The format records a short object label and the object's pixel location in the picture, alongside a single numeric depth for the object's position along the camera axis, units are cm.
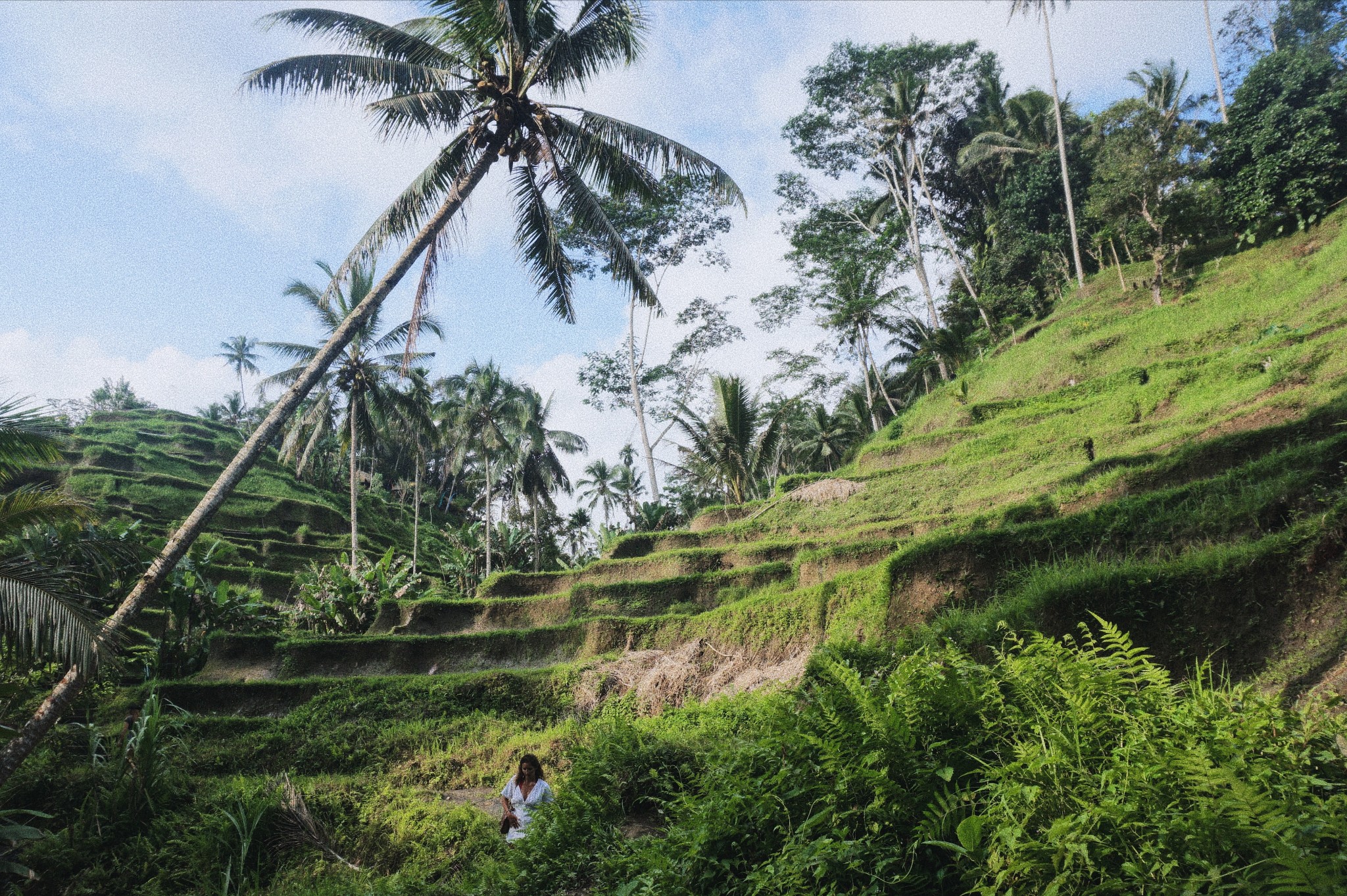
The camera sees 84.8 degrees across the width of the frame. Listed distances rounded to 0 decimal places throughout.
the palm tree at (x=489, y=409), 3075
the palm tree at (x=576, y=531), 3909
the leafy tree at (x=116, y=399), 5088
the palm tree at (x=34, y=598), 696
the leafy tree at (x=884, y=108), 2795
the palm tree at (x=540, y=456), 3170
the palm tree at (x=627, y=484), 4034
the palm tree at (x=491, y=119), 1037
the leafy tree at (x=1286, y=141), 1912
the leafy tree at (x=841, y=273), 2630
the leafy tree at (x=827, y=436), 3225
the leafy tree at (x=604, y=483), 4112
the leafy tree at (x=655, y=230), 2656
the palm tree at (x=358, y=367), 2311
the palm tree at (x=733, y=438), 2059
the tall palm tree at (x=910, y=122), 2755
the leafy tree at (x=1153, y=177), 2109
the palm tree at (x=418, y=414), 2516
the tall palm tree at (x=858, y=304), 2575
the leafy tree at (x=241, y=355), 5481
